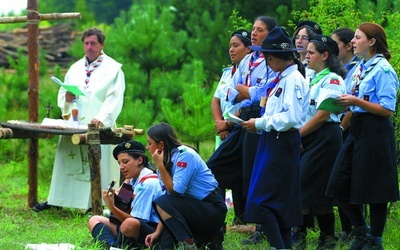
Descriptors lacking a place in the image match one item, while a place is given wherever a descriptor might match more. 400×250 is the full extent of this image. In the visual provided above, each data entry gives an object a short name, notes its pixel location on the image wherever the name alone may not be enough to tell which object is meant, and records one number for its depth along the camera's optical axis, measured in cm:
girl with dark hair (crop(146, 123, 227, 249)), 1025
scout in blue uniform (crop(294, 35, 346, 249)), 1093
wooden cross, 1533
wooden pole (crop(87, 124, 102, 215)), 1377
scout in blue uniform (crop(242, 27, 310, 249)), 973
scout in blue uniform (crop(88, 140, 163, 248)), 1070
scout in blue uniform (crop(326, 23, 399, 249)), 1018
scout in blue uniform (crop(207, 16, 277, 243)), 1135
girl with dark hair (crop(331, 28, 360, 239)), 1142
